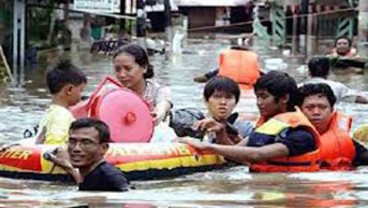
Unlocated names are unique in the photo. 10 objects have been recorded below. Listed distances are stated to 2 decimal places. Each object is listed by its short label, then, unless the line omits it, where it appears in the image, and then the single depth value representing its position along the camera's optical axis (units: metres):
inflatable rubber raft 14.15
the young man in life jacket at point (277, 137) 14.14
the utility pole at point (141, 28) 49.15
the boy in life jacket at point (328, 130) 14.80
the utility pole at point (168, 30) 49.43
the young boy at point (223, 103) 15.20
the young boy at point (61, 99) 14.23
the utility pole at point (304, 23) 58.49
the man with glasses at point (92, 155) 11.36
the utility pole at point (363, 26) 44.14
